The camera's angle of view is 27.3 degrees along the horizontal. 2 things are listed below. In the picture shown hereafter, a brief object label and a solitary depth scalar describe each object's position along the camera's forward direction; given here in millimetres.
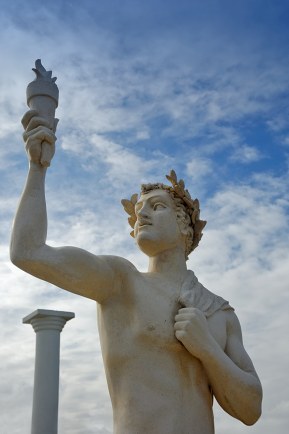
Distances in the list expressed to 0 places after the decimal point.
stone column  11461
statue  4590
